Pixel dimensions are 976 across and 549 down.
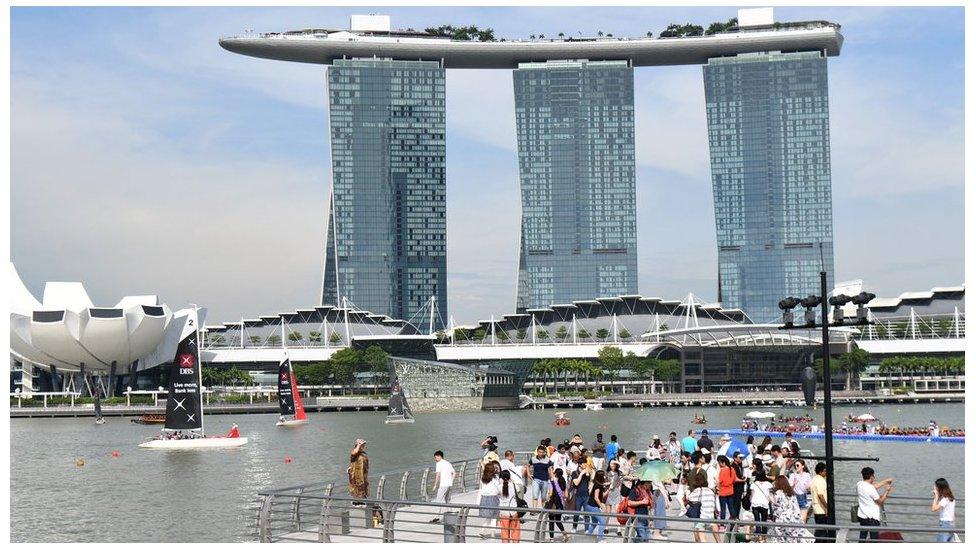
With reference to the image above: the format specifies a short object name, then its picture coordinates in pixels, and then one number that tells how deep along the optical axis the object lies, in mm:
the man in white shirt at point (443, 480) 25922
